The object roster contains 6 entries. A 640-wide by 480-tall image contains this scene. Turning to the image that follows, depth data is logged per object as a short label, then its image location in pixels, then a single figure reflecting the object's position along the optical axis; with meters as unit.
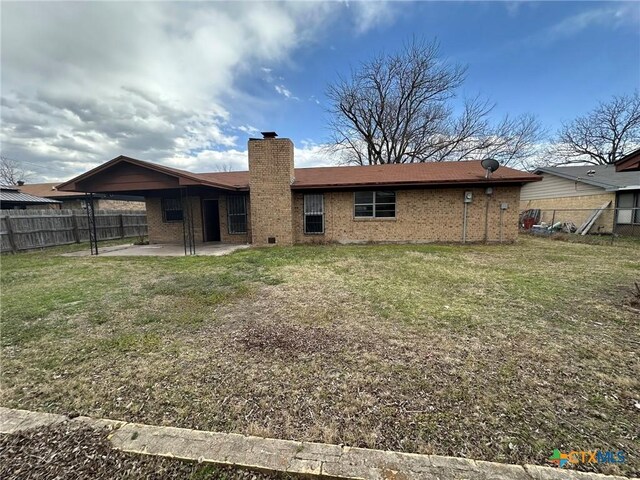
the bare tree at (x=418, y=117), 22.14
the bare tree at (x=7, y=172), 38.41
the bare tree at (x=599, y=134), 26.27
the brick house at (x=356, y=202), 11.09
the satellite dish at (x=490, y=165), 10.66
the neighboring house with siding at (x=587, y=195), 14.63
